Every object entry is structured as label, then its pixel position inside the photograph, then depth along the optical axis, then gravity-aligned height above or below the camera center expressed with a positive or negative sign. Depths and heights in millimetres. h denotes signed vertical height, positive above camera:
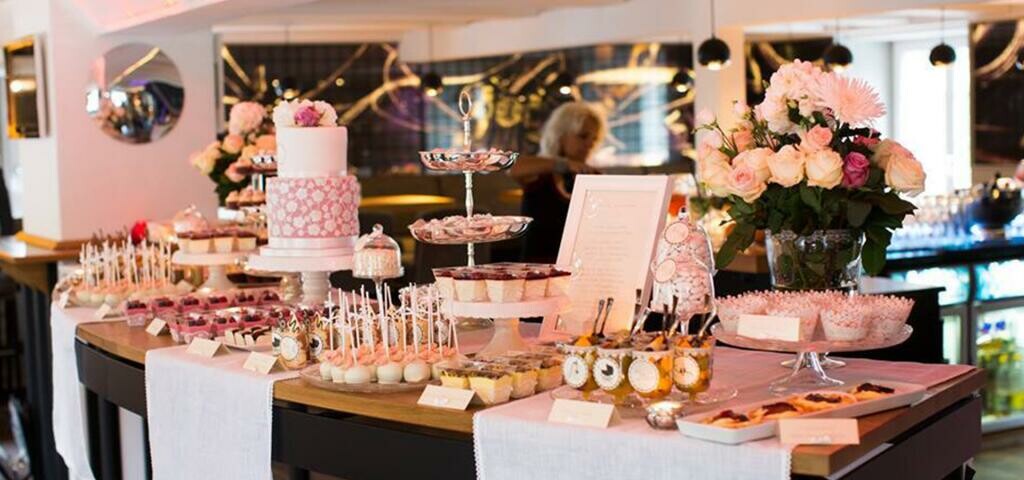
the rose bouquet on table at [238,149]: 5109 +115
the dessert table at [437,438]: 2314 -506
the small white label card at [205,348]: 3426 -421
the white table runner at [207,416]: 3076 -555
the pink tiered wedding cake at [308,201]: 3703 -64
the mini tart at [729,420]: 2225 -413
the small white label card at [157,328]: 3846 -410
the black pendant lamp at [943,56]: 10438 +794
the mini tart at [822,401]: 2352 -410
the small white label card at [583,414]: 2375 -426
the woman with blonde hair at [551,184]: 6262 -56
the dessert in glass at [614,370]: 2473 -360
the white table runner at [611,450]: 2174 -468
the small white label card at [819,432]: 2172 -424
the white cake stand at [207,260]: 4270 -246
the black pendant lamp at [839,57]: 10453 +809
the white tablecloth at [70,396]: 4324 -677
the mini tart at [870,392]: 2438 -409
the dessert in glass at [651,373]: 2443 -362
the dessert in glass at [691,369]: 2457 -358
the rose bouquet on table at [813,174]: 2779 -20
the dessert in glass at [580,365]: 2529 -358
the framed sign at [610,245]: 3209 -179
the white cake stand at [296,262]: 3660 -225
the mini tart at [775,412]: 2283 -413
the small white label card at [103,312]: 4211 -396
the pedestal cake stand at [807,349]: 2621 -351
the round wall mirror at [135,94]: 6348 +408
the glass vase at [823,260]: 2883 -201
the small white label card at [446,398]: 2611 -430
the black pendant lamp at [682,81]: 12258 +780
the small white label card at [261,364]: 3139 -425
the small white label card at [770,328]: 2617 -310
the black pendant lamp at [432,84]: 13023 +858
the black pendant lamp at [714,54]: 9125 +752
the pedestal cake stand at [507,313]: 2928 -300
